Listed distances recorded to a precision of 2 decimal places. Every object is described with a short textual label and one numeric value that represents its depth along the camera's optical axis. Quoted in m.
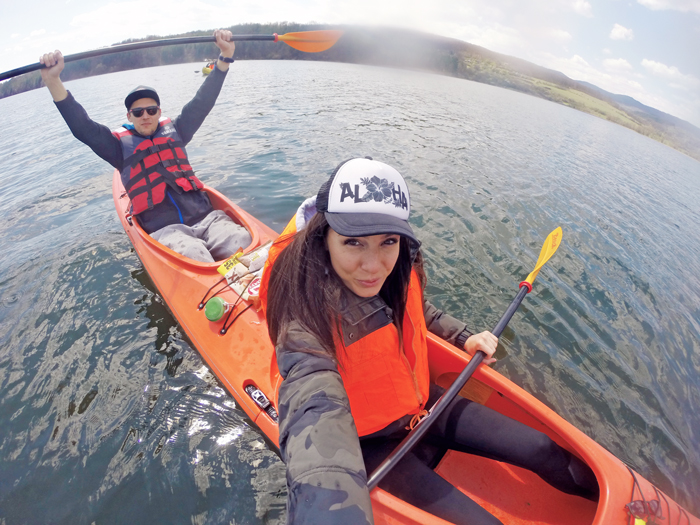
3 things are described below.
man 1.43
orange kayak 0.62
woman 0.43
